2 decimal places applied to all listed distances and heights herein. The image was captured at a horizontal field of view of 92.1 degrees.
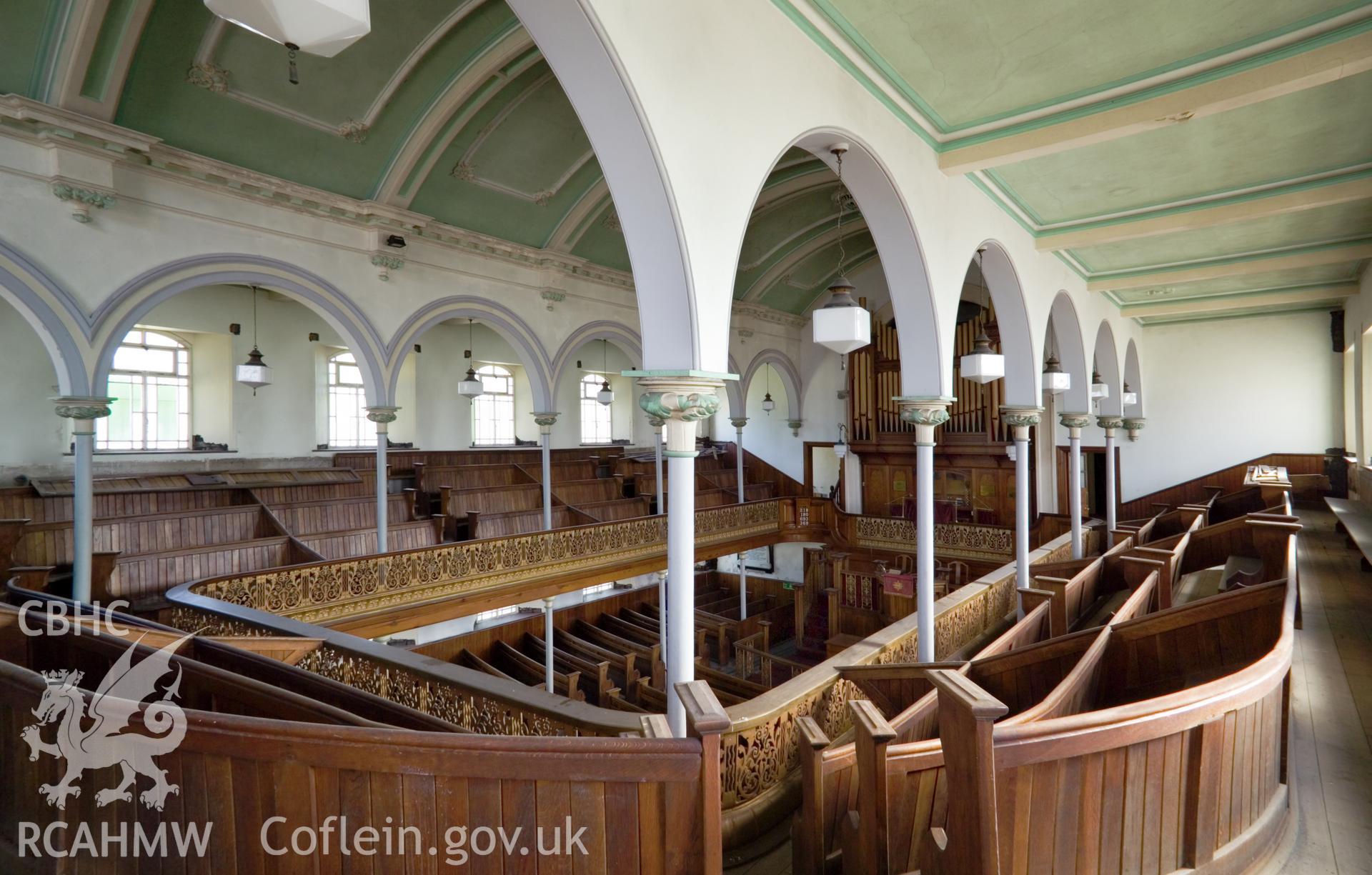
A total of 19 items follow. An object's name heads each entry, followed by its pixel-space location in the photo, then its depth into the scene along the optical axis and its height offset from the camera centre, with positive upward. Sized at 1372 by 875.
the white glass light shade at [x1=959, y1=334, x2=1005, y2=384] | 5.91 +0.68
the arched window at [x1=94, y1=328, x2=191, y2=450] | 9.97 +0.91
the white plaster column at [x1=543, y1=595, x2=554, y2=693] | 8.98 -2.64
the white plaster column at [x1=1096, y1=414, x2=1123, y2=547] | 11.54 -0.27
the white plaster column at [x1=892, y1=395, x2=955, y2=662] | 5.47 -0.51
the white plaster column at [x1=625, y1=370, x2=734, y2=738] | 3.40 -0.15
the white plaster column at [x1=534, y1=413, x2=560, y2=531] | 10.16 +0.05
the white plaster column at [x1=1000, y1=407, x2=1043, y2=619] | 7.40 -0.39
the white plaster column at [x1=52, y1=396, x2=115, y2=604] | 5.89 -0.24
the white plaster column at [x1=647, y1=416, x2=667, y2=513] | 11.19 -0.28
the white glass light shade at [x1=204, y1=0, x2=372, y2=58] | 1.85 +1.24
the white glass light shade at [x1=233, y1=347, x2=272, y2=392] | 8.84 +1.05
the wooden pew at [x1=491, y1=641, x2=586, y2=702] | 8.93 -3.38
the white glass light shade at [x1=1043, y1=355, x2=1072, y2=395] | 8.06 +0.73
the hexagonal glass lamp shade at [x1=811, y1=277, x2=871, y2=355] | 4.38 +0.79
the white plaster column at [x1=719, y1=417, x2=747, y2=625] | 13.96 -2.74
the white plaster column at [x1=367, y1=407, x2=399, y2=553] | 8.42 -0.21
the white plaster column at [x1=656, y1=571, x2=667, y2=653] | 11.20 -2.97
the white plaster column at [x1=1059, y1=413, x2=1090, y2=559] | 9.66 -0.26
